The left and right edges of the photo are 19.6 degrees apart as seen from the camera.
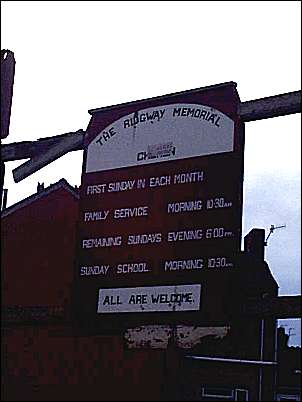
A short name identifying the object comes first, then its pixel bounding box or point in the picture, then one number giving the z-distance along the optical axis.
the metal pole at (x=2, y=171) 8.65
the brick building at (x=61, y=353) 12.64
